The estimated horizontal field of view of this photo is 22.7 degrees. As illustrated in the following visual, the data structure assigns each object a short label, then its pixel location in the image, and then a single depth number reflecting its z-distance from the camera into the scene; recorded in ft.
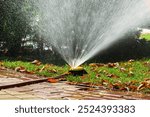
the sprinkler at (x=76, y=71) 21.97
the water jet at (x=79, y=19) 33.63
